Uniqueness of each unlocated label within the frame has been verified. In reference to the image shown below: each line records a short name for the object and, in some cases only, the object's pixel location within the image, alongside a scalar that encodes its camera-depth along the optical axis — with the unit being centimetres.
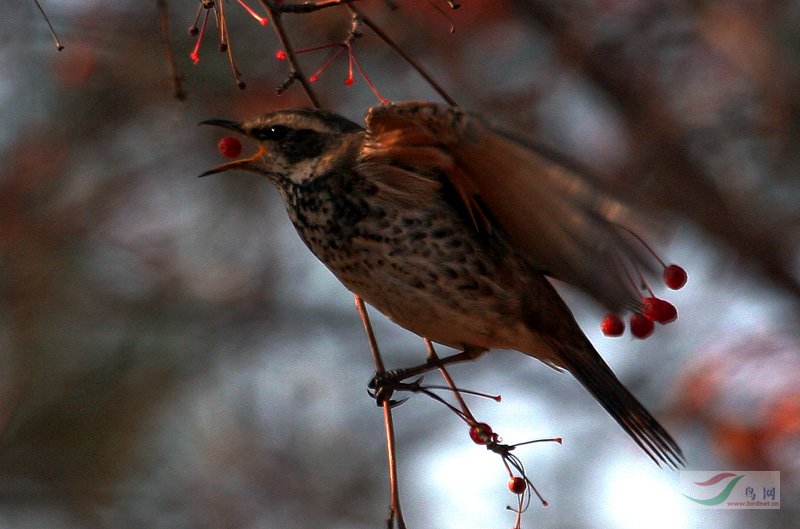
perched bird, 557
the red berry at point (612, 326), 639
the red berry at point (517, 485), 621
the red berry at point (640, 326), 619
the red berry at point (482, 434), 556
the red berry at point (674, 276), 595
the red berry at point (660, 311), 591
